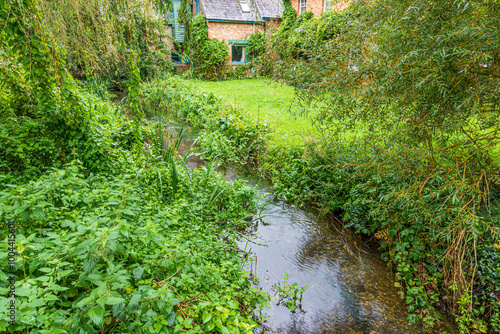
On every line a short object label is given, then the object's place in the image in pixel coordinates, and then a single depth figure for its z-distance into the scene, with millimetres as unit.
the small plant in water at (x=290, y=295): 3379
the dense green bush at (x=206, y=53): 19906
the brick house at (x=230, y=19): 20858
